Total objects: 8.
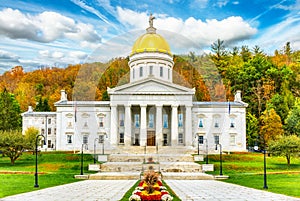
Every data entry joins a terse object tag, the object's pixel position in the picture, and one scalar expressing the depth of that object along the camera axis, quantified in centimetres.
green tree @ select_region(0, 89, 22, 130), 7038
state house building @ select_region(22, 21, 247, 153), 2141
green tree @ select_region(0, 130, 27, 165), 4059
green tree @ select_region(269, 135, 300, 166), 3981
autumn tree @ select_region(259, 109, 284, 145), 6278
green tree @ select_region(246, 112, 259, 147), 6962
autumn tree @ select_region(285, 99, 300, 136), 6076
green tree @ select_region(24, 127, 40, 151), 4178
